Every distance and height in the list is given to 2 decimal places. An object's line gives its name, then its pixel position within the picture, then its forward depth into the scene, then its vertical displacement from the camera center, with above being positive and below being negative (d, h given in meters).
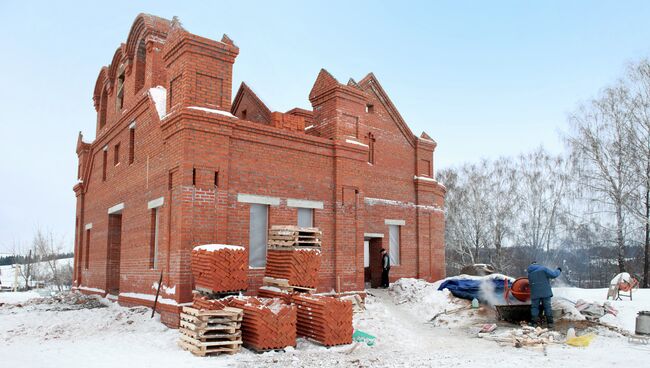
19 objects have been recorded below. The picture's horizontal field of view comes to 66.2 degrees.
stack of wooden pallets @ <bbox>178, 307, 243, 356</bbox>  9.07 -1.77
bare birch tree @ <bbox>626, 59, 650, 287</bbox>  25.28 +4.58
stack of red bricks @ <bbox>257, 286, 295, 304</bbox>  11.11 -1.29
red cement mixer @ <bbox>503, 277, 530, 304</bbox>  13.75 -1.43
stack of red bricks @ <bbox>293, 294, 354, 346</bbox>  9.98 -1.69
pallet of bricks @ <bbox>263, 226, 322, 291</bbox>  11.37 -0.49
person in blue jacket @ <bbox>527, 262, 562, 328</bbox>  12.25 -1.28
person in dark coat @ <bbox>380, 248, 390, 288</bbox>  19.08 -1.15
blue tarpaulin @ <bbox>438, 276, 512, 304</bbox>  14.65 -1.53
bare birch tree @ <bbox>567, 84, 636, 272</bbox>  26.12 +4.16
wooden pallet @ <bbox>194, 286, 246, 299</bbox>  10.33 -1.19
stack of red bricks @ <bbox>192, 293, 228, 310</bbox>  9.57 -1.31
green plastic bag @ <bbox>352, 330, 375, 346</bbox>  10.98 -2.24
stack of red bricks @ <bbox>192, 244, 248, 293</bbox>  10.30 -0.66
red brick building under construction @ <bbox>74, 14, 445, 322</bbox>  11.86 +1.78
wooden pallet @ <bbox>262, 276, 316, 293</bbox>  11.28 -1.12
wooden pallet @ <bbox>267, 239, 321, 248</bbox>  11.55 -0.15
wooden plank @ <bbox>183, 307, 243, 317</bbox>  9.13 -1.40
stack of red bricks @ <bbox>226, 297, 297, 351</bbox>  9.41 -1.69
